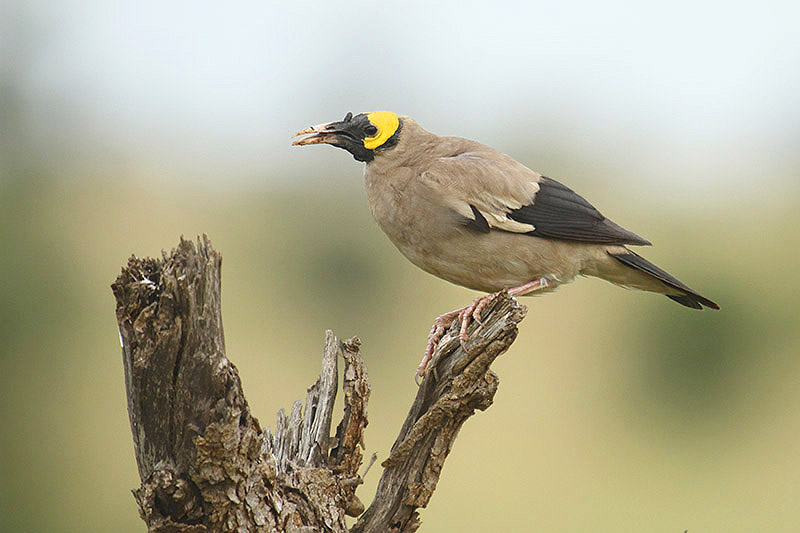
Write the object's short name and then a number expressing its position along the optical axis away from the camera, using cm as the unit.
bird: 930
